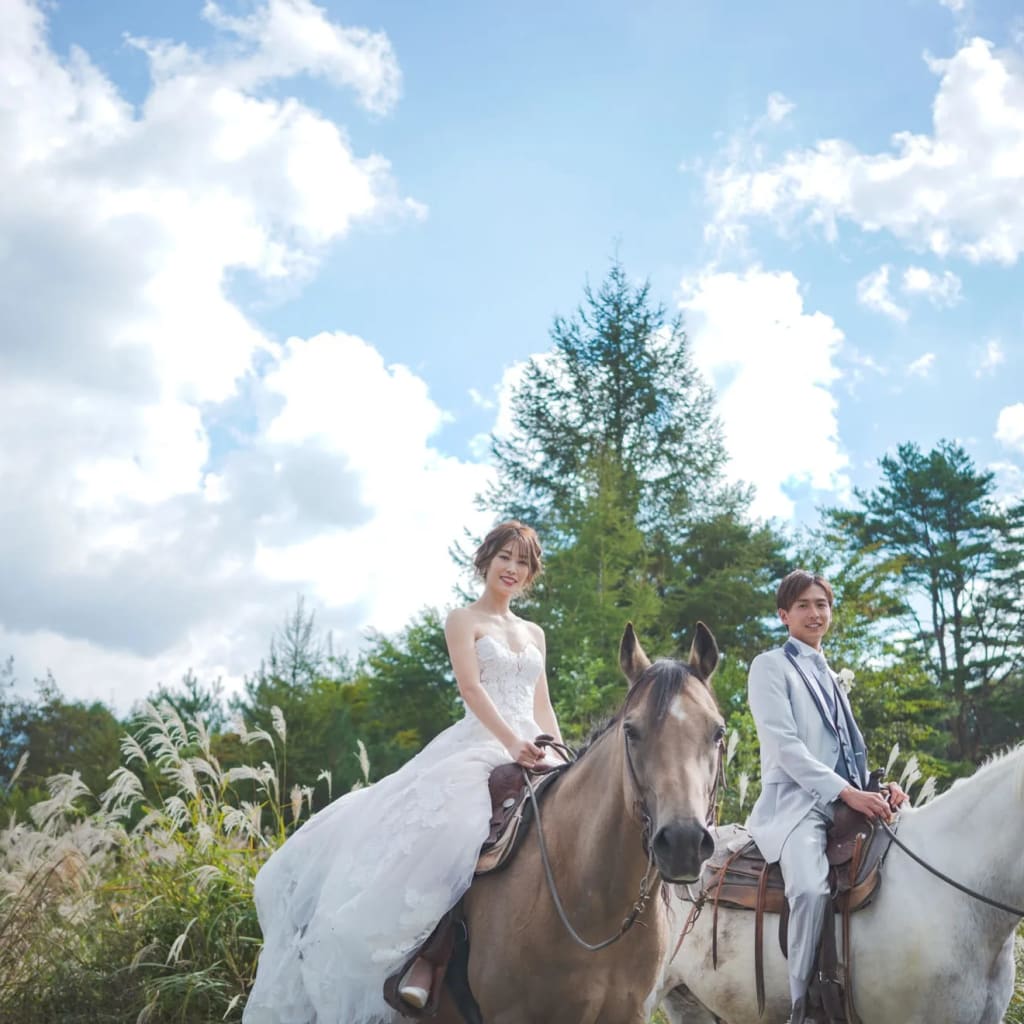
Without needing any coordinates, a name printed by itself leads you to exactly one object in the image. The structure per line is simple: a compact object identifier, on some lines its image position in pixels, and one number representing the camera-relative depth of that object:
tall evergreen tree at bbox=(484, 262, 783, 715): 21.11
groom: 4.61
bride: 3.94
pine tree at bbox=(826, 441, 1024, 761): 30.14
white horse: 4.25
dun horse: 3.22
